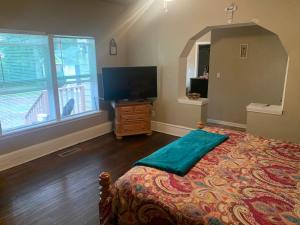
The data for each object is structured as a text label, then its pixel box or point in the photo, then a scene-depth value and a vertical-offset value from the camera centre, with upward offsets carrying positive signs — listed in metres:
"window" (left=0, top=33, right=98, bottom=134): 3.13 -0.06
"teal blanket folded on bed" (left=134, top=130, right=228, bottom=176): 1.73 -0.70
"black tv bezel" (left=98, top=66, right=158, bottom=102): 4.23 -0.44
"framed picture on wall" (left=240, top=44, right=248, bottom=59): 4.75 +0.49
